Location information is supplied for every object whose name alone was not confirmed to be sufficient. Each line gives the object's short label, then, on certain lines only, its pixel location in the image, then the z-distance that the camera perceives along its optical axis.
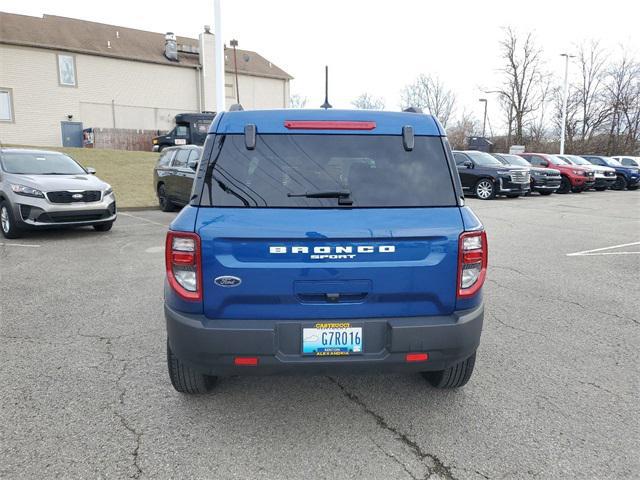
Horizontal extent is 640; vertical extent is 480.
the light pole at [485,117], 55.97
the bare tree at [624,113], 43.69
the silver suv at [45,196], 8.66
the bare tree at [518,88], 47.50
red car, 22.09
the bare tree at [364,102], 72.74
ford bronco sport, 2.59
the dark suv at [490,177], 18.14
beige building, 31.22
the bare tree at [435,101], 67.06
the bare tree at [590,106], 45.97
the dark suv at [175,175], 11.59
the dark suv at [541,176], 20.37
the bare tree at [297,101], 70.44
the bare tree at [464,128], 63.79
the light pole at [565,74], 34.81
